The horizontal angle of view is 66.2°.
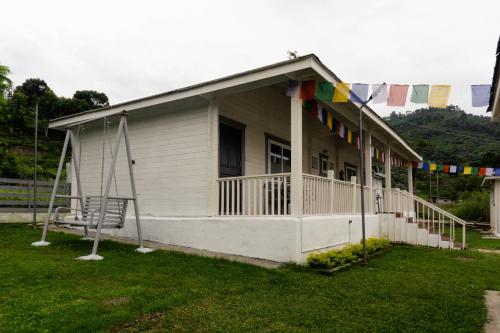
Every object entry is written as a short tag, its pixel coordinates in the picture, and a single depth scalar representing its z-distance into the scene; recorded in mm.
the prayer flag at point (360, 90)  7426
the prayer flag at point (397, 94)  7418
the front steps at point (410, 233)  11094
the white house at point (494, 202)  17047
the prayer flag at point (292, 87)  7296
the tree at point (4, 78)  17000
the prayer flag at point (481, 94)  6801
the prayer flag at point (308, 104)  7695
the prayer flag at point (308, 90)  7284
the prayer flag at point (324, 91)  7418
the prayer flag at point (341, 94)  7715
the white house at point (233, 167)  7258
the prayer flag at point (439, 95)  7234
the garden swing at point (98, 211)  6926
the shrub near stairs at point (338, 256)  6724
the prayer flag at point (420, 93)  7301
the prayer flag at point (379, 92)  7371
